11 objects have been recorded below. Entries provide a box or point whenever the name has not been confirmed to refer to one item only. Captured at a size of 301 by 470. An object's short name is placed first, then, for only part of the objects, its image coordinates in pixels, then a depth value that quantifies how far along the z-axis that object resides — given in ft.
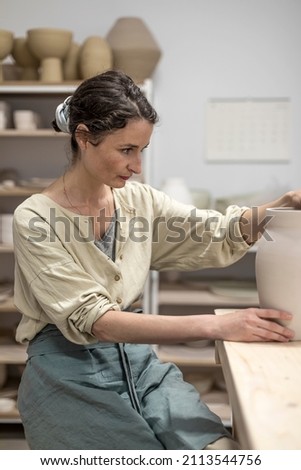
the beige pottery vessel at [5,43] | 9.46
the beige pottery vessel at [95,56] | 9.59
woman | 4.51
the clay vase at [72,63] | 9.96
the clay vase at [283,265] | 4.35
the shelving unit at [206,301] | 9.55
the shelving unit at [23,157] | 10.42
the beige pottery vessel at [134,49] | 9.80
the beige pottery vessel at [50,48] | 9.46
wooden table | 2.78
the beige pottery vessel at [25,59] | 9.91
